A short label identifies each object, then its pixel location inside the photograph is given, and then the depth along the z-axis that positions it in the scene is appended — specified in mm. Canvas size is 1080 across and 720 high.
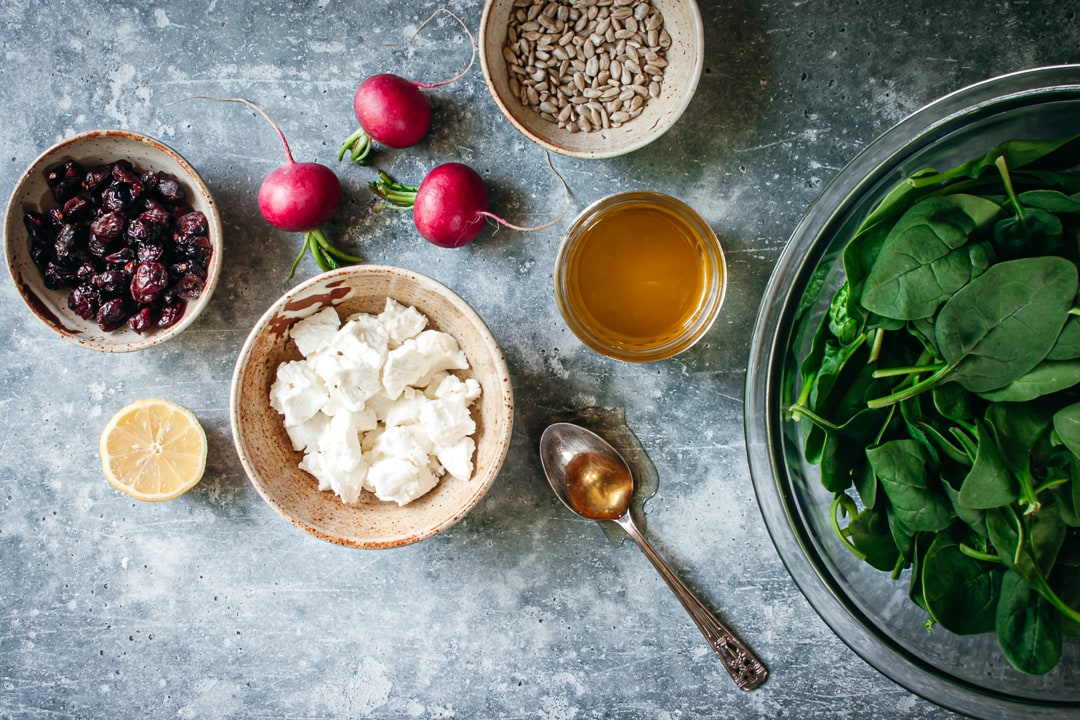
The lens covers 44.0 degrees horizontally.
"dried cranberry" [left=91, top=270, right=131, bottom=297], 635
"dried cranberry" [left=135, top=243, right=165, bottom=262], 633
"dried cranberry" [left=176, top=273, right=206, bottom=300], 636
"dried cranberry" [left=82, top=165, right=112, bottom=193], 638
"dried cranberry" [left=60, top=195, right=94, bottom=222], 634
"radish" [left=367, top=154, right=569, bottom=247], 627
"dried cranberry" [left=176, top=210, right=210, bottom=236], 635
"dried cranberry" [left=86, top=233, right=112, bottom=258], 636
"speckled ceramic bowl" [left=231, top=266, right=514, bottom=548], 616
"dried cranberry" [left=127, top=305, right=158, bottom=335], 633
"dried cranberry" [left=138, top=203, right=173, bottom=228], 633
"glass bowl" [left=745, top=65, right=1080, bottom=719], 582
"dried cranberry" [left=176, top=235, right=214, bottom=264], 635
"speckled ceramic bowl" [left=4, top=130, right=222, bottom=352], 631
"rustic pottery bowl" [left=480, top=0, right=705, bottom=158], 616
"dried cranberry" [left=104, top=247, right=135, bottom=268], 638
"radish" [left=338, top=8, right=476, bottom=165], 626
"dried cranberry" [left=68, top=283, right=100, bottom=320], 638
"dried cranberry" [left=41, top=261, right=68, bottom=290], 637
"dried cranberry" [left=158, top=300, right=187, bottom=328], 636
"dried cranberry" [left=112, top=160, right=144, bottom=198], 638
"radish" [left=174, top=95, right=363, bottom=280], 631
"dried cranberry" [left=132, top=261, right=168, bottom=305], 628
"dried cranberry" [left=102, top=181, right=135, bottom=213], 635
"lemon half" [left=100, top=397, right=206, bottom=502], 647
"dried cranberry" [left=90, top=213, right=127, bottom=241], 632
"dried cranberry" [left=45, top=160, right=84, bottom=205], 635
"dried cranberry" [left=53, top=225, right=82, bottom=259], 633
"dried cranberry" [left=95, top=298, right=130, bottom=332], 631
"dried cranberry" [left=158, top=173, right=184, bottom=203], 638
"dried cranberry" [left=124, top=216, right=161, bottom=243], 631
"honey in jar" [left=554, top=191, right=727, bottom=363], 638
